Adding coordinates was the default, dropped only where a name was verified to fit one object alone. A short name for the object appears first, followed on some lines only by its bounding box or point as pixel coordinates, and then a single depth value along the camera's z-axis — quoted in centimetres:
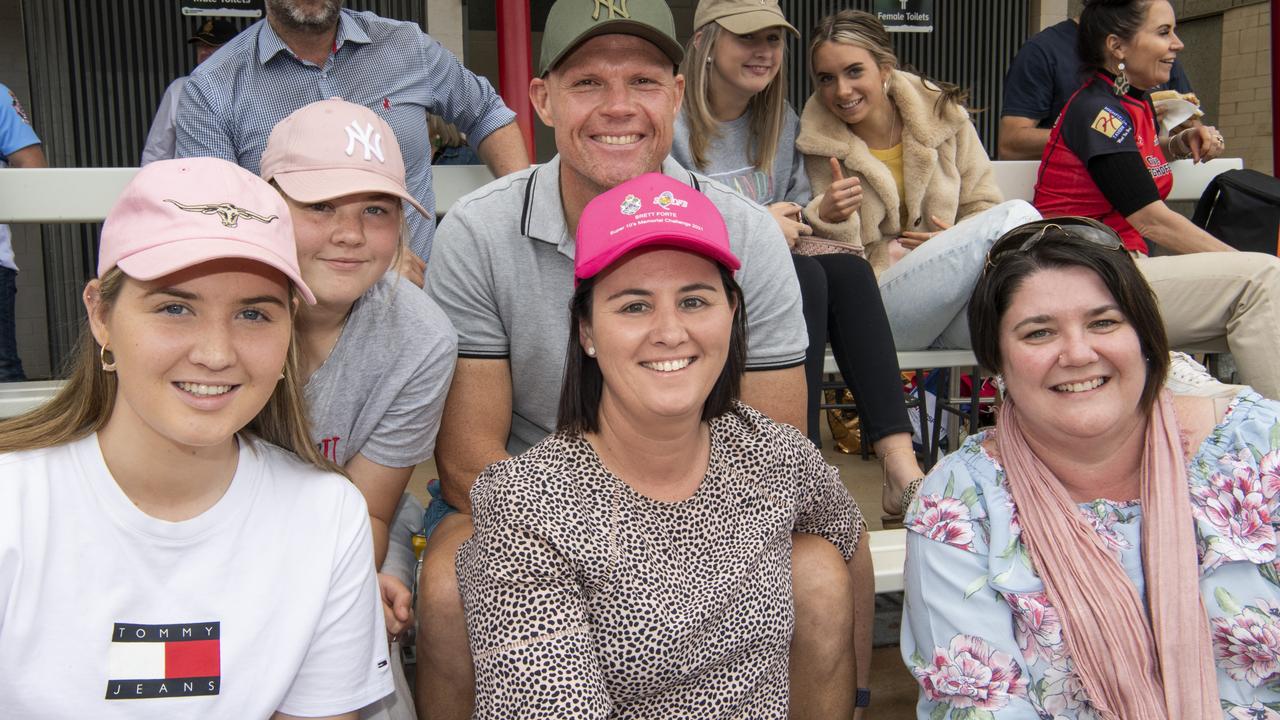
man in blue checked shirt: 351
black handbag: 385
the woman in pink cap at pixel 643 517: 172
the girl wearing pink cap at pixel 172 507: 161
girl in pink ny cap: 224
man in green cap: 243
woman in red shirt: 356
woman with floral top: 191
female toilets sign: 832
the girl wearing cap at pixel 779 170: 298
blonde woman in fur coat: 346
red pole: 455
